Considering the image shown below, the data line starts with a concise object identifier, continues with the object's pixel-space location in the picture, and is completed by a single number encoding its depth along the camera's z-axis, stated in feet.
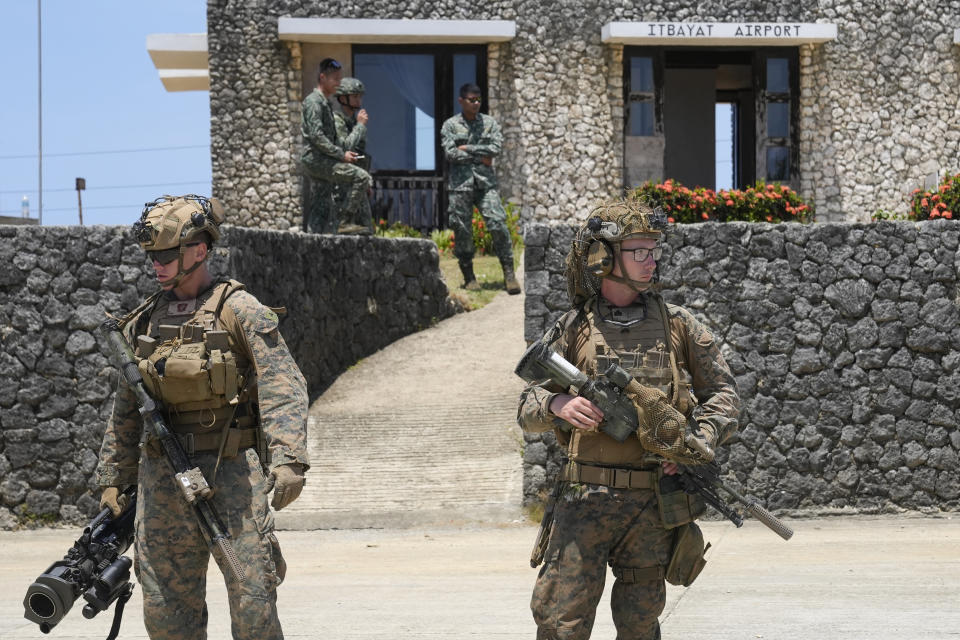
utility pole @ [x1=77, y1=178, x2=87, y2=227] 109.81
